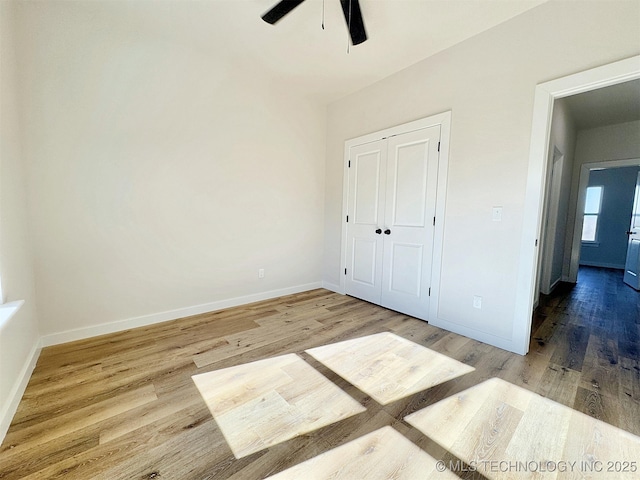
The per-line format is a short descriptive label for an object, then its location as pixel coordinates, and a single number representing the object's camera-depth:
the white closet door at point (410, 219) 2.73
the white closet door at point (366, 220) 3.22
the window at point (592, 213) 6.16
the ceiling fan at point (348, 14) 1.79
